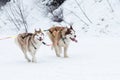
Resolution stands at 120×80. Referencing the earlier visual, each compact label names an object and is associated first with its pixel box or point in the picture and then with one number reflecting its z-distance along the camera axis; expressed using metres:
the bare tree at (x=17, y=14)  22.16
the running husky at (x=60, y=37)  10.82
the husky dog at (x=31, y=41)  10.28
